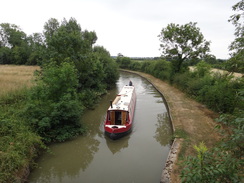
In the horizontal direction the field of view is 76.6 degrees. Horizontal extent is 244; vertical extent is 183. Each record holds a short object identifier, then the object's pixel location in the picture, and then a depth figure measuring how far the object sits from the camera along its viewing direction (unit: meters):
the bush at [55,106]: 8.14
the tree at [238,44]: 4.24
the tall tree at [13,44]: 42.12
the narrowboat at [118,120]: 8.92
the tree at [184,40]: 20.27
